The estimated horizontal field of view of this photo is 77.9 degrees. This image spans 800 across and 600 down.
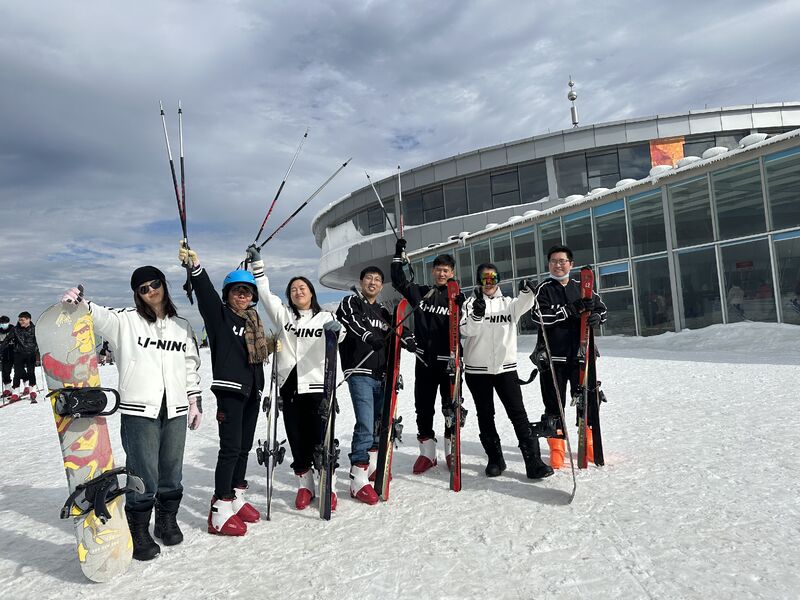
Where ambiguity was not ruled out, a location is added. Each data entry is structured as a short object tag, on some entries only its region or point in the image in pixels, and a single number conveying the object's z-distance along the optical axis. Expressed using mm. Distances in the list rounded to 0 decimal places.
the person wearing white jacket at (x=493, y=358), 4020
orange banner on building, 26375
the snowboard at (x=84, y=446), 2818
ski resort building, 12086
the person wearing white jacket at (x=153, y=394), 3037
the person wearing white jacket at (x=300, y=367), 3795
